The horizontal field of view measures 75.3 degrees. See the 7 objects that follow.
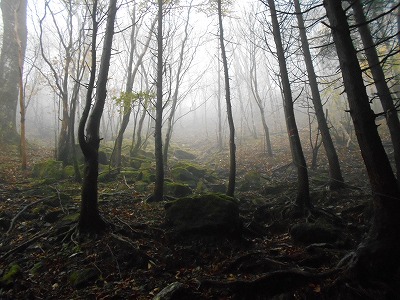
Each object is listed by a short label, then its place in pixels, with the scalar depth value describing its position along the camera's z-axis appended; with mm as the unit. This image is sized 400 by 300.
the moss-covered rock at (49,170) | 10242
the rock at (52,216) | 6840
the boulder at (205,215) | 5543
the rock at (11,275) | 4086
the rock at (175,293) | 3396
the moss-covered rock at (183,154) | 21156
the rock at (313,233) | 4812
